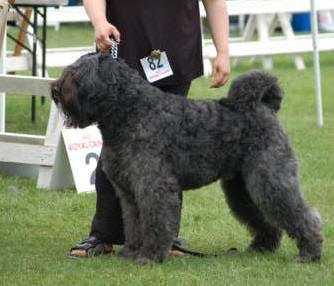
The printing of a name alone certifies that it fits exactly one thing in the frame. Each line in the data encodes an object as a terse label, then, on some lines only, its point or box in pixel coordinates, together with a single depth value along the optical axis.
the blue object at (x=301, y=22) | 48.03
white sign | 15.26
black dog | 10.57
